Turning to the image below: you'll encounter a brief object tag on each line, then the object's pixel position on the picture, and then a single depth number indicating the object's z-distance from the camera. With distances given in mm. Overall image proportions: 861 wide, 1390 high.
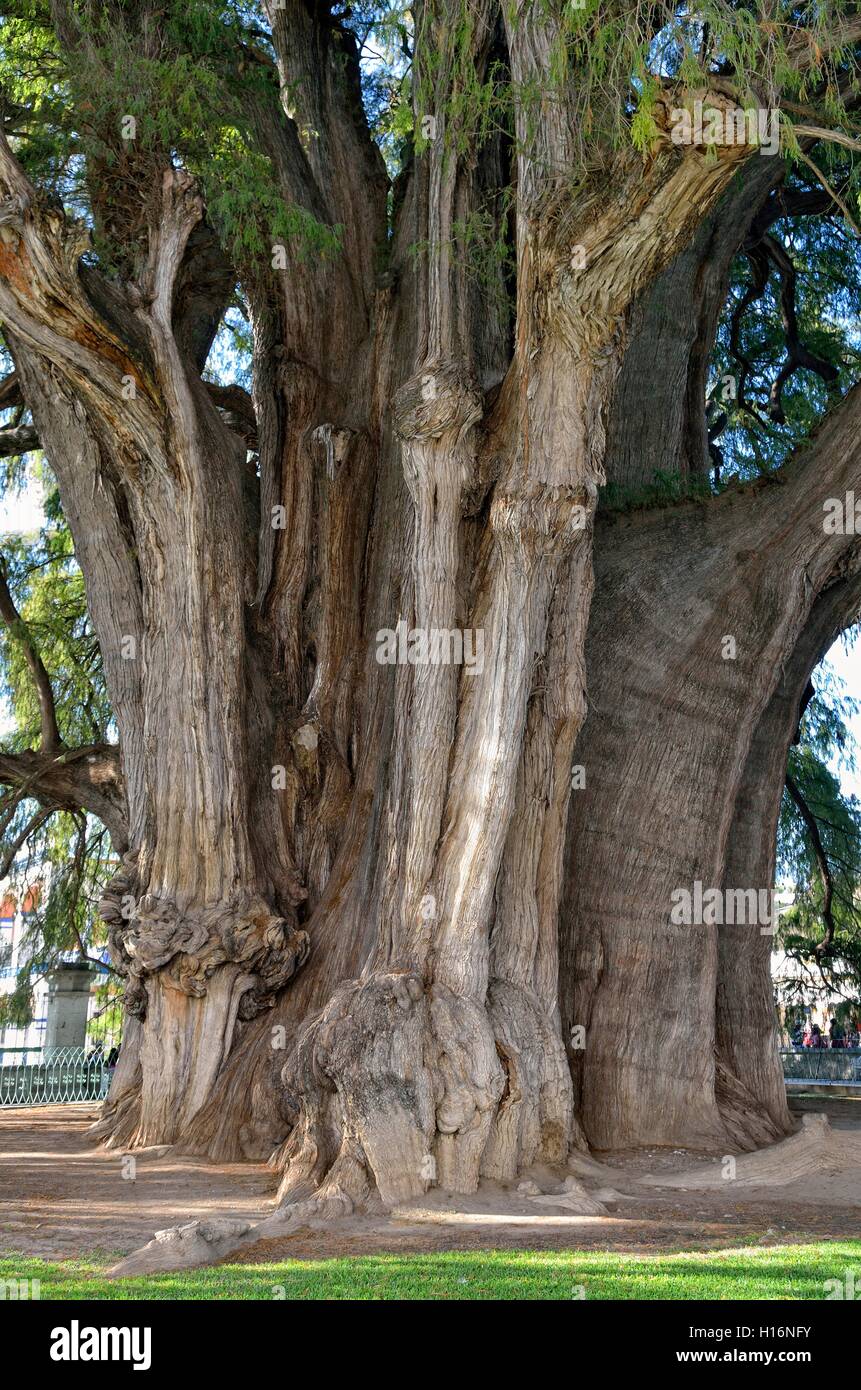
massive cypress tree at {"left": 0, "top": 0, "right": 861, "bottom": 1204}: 7305
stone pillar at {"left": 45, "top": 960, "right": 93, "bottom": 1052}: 15828
